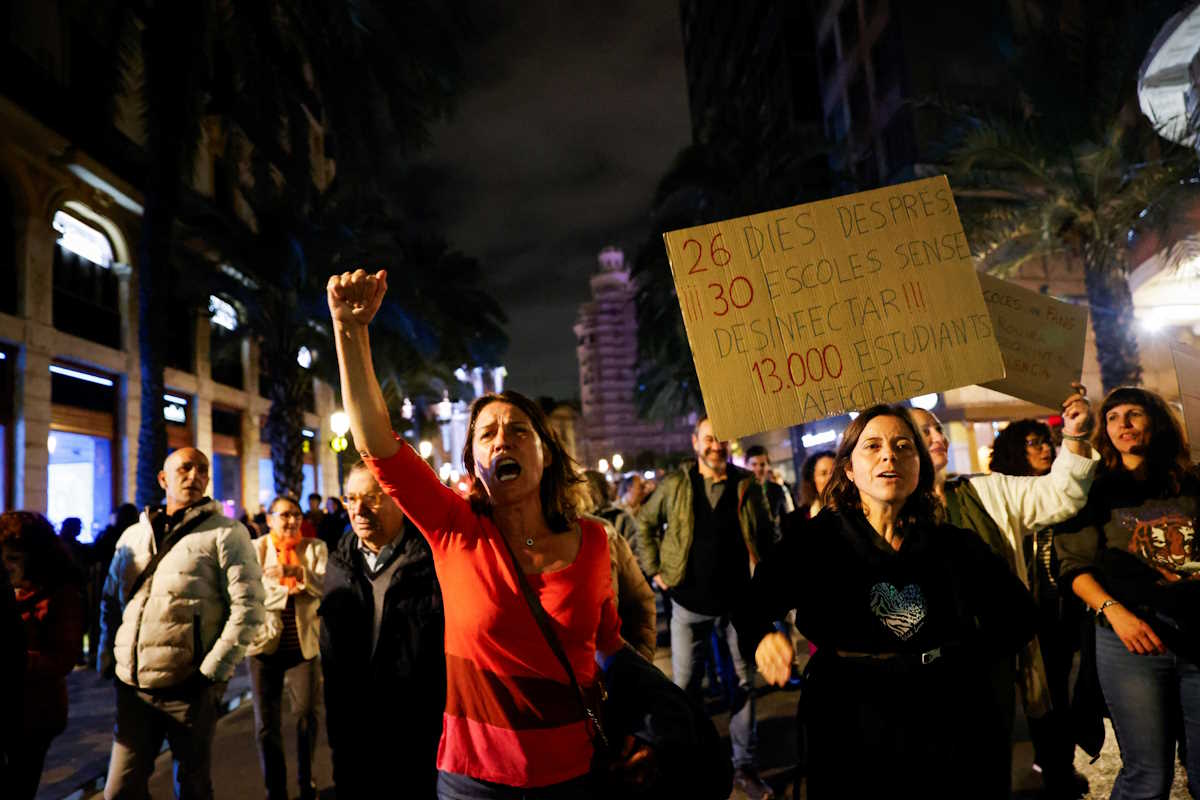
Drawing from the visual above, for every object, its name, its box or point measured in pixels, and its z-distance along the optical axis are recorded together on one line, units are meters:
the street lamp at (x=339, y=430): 14.05
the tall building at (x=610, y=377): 131.25
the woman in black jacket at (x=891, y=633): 2.39
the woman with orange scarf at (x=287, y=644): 4.72
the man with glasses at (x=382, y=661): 3.17
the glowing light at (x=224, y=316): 23.34
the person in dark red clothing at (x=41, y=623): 3.47
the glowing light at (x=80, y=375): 15.87
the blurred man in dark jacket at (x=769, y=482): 8.40
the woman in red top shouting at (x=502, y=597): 2.12
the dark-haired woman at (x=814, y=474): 6.31
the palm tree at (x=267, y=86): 10.80
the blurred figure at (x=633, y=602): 2.68
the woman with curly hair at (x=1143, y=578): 3.02
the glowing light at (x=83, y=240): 16.75
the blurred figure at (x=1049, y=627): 3.76
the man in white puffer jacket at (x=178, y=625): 3.82
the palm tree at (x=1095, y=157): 11.88
